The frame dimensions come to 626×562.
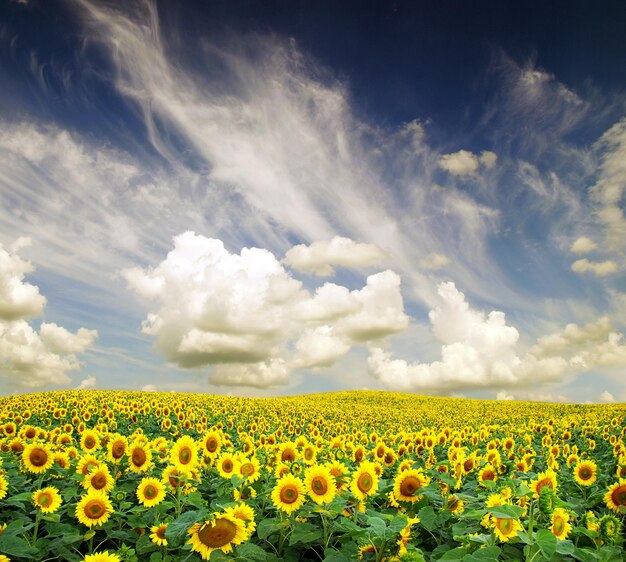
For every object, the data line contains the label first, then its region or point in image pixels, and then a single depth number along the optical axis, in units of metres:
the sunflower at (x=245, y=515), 4.14
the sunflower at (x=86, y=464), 6.27
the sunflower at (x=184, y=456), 5.86
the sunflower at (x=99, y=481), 5.55
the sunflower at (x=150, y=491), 5.43
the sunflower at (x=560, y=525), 3.91
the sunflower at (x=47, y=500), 5.23
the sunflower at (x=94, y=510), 5.13
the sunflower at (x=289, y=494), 4.40
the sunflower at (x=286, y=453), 6.66
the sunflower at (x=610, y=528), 3.94
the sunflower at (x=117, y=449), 6.52
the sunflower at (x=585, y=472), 7.12
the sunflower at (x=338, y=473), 4.71
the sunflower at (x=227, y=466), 5.76
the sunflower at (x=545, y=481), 5.05
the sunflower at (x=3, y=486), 5.20
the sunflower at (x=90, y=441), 7.73
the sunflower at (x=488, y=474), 6.53
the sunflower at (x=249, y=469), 5.67
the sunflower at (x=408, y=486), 5.16
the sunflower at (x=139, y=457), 6.48
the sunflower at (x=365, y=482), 4.83
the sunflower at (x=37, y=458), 6.44
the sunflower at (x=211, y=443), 6.98
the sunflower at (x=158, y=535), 4.61
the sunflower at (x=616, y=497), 5.30
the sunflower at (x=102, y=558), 3.89
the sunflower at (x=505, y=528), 3.79
